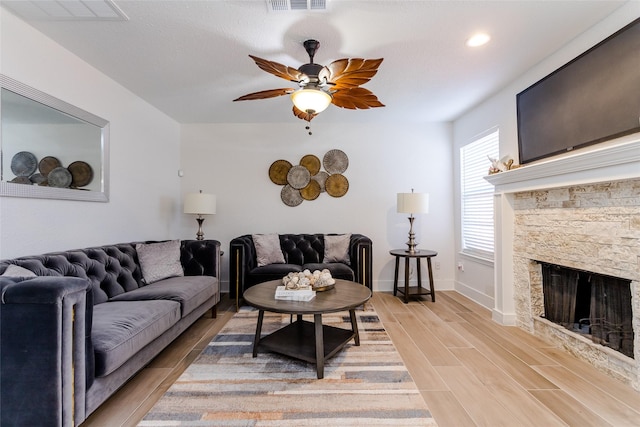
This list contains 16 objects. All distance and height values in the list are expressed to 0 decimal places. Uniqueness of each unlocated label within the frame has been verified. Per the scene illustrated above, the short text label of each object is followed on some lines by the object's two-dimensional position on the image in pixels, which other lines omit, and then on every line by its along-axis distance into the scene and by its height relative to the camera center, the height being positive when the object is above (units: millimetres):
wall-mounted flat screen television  1831 +871
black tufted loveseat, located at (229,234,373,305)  3375 -636
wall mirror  1923 +584
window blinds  3406 +230
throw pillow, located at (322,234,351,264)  3775 -441
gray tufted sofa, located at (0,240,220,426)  1267 -652
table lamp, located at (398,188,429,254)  3723 +163
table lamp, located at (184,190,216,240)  3676 +200
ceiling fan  1931 +1033
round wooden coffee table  1929 -870
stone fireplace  1836 -162
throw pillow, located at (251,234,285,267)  3676 -440
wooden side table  3644 -816
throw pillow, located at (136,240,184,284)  2756 -430
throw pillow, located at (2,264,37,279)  1596 -299
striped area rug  1554 -1127
